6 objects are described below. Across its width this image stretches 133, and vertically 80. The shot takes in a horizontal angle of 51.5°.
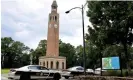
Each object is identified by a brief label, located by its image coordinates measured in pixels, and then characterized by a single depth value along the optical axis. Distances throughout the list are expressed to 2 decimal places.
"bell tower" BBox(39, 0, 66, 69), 36.67
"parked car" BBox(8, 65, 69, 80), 10.47
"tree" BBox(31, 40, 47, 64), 51.39
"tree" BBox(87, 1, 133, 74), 13.67
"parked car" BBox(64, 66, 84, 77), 15.25
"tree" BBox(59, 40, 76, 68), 50.62
